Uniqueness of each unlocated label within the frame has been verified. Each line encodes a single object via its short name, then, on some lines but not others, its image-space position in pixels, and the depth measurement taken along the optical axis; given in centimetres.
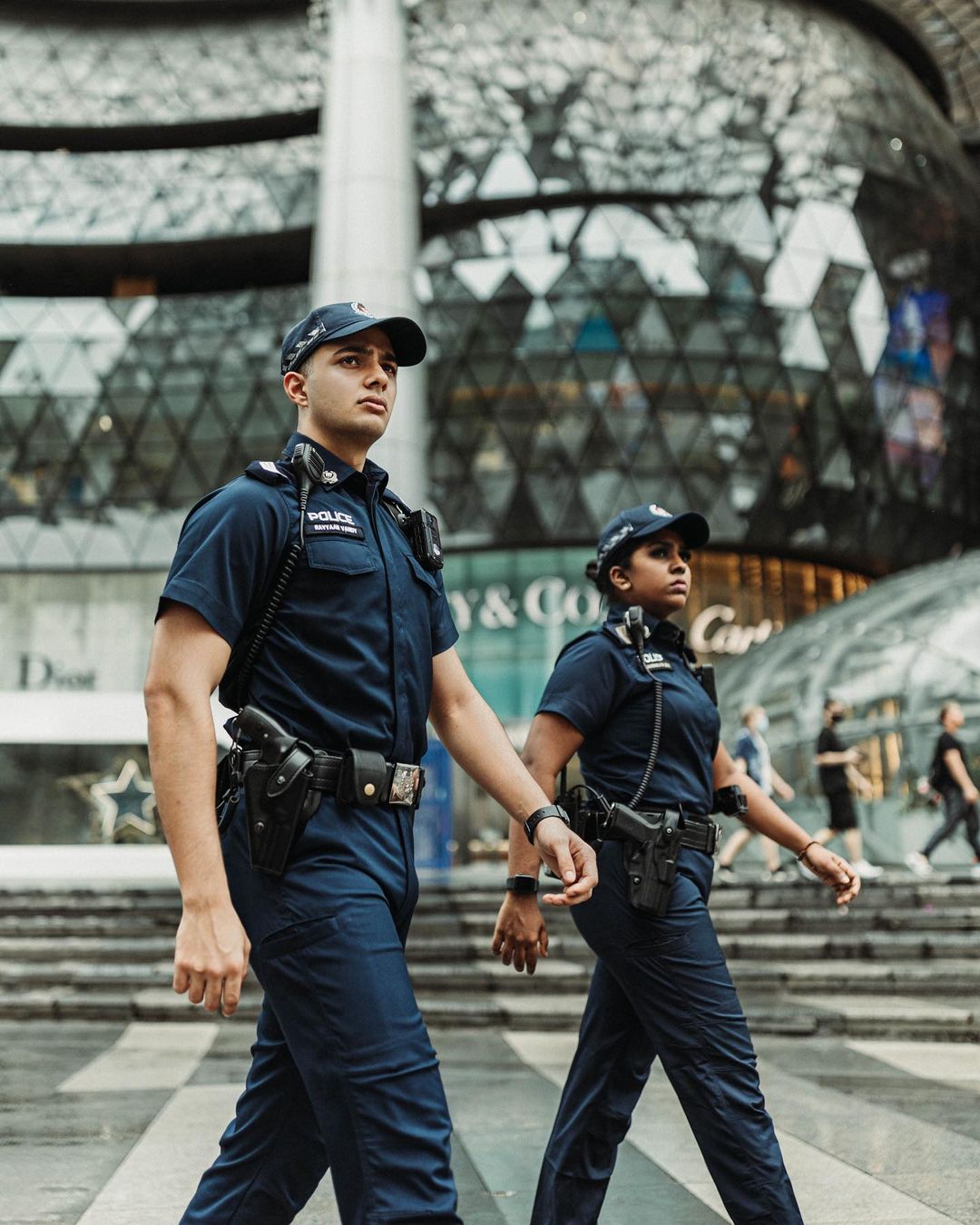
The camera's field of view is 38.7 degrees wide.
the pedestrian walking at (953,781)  1434
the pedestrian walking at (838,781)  1519
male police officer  252
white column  2305
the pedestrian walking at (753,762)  1584
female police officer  354
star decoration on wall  2191
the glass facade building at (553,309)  3741
